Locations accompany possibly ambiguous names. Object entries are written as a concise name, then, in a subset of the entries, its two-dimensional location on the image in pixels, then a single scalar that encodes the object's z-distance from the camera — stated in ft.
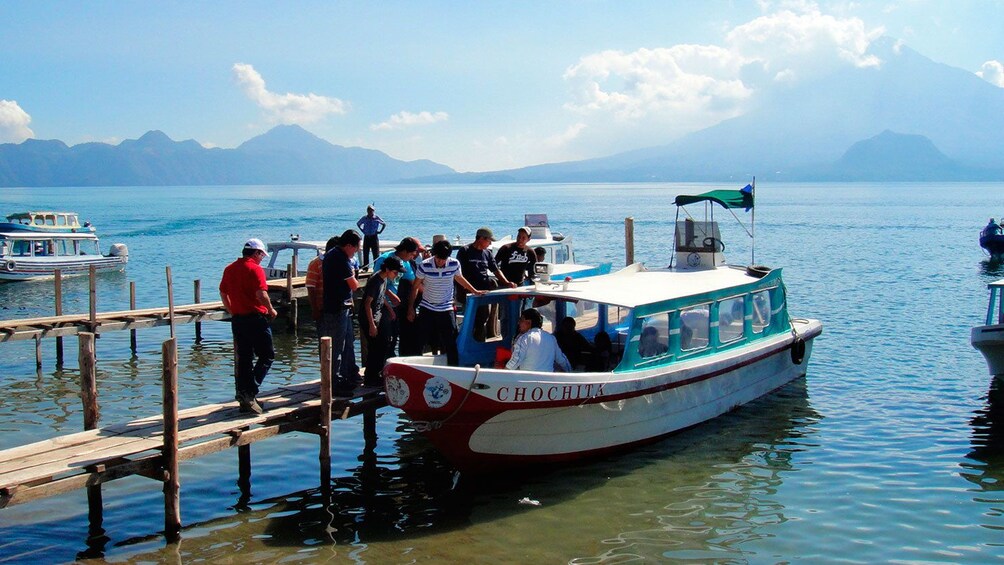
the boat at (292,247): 99.09
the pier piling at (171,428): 33.42
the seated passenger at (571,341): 44.94
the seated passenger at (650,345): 44.01
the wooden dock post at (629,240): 83.57
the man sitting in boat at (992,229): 155.33
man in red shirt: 37.37
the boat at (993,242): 151.53
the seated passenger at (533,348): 40.42
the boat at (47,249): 133.80
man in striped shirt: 43.70
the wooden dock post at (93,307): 64.69
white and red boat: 38.04
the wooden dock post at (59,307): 71.51
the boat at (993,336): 54.90
